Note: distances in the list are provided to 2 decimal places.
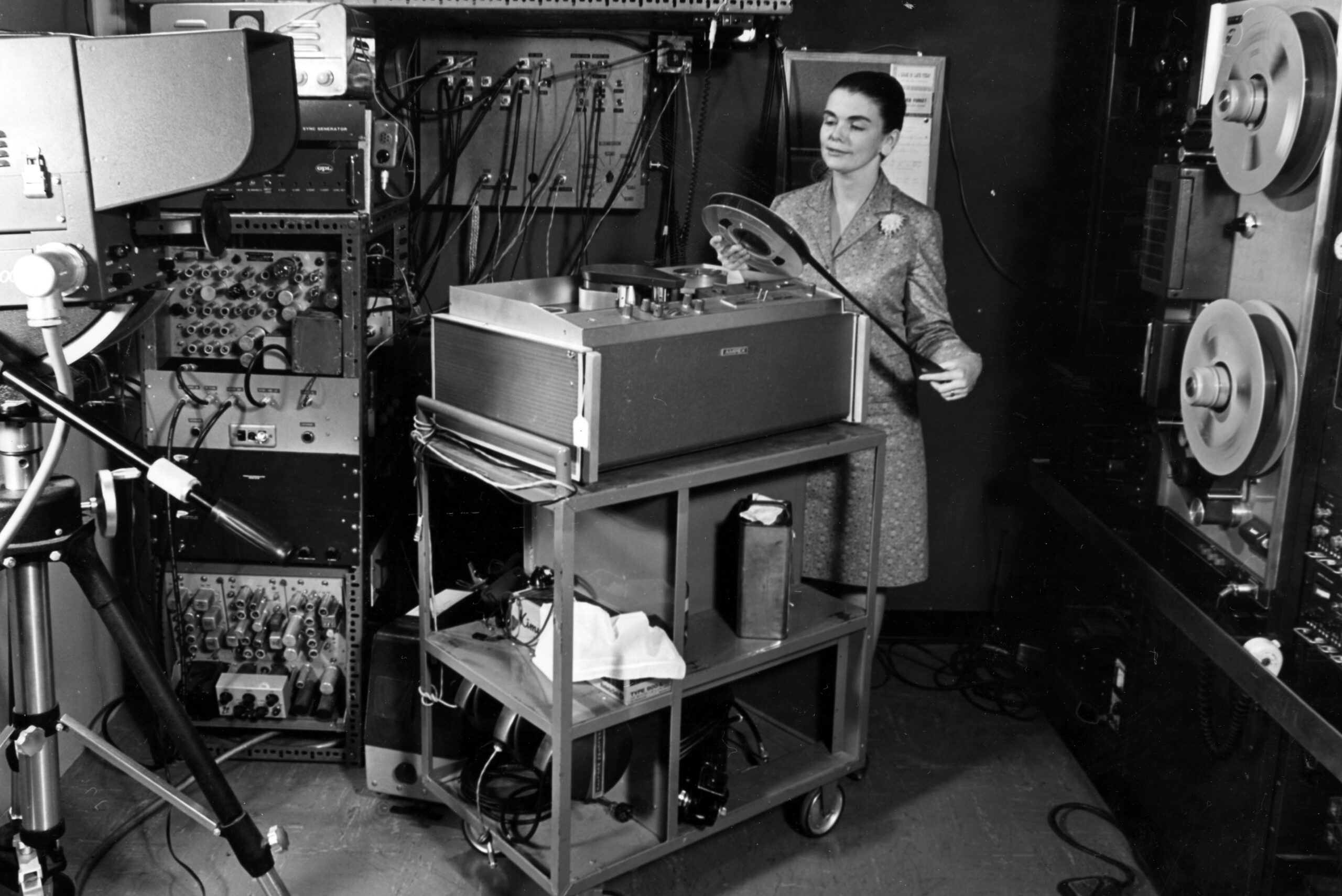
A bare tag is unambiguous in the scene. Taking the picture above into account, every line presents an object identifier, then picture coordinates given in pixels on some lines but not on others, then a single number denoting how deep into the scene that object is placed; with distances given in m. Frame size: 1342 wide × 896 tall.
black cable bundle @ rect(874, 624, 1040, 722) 3.29
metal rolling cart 2.09
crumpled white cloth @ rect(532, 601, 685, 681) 2.13
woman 2.77
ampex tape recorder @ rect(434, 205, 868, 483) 2.02
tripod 1.73
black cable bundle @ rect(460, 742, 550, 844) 2.31
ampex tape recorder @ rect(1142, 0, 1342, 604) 1.91
